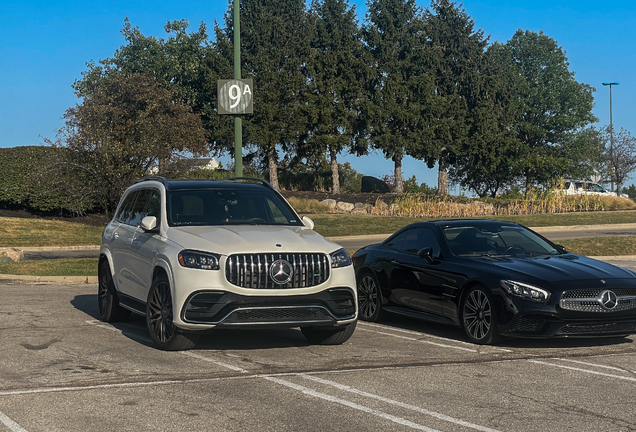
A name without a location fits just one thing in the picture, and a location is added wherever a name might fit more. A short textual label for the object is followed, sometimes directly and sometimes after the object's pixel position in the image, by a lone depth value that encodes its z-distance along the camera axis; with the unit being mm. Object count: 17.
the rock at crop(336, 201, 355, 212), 41844
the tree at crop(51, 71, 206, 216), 31297
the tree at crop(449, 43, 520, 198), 55125
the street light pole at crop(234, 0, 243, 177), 19672
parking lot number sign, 19656
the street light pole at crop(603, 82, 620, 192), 65500
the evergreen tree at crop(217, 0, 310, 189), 49719
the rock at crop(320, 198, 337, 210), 42138
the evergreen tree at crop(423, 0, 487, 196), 53594
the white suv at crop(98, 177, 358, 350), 8375
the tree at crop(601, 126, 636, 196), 68375
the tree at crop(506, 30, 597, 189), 60719
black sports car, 9070
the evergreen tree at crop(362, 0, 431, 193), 51406
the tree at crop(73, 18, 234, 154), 52906
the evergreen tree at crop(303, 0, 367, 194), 50031
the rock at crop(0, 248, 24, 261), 21280
